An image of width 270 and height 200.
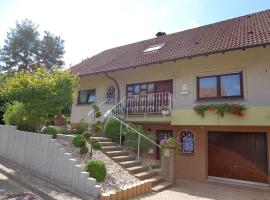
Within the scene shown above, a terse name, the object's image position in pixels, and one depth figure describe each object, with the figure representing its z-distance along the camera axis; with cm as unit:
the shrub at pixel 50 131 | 1023
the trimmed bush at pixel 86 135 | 976
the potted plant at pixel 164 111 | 1186
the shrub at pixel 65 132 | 1217
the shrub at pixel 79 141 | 947
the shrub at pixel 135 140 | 1108
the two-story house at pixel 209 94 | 1066
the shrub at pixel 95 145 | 934
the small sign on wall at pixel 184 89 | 1259
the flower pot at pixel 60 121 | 1881
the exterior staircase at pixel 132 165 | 953
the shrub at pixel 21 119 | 1120
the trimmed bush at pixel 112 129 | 1179
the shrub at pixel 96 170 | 784
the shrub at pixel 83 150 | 914
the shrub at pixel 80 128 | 1243
